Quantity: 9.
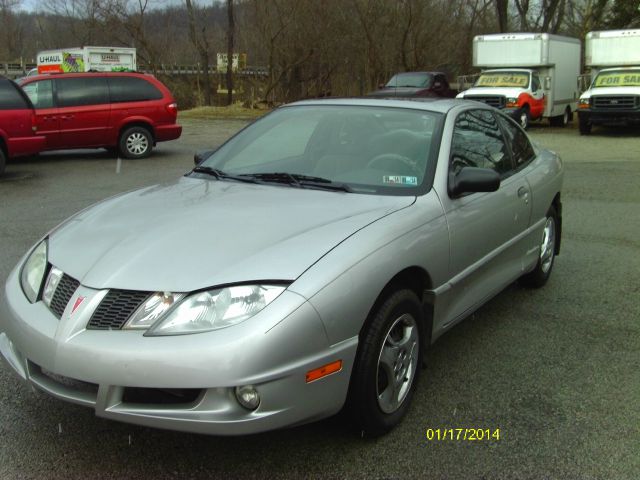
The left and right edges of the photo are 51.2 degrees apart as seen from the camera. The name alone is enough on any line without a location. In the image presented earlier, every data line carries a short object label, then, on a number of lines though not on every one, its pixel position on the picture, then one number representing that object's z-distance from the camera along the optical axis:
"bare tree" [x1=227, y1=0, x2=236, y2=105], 29.78
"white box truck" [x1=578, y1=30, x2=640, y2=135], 18.14
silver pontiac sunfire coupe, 2.51
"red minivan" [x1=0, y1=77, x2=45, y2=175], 10.91
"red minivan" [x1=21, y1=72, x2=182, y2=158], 12.61
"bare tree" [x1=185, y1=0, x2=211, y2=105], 31.42
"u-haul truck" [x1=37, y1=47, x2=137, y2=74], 29.83
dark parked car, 22.33
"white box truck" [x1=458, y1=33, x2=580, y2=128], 19.94
